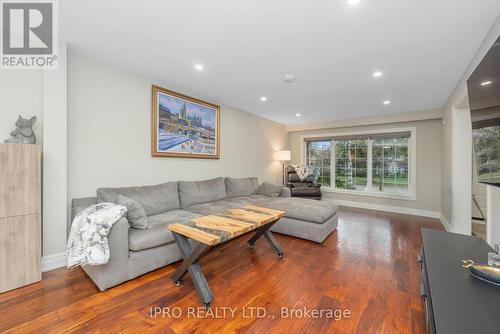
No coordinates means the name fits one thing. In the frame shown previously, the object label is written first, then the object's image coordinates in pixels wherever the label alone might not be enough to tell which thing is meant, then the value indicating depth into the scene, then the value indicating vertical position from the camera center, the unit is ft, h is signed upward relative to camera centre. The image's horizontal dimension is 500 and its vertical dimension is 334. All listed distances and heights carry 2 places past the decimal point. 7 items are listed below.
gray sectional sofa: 6.23 -2.10
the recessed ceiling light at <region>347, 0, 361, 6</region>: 5.07 +4.09
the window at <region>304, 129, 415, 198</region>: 16.31 +0.46
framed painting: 10.48 +2.32
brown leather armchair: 16.52 -1.64
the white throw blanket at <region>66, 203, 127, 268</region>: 5.62 -1.98
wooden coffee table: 5.47 -1.83
